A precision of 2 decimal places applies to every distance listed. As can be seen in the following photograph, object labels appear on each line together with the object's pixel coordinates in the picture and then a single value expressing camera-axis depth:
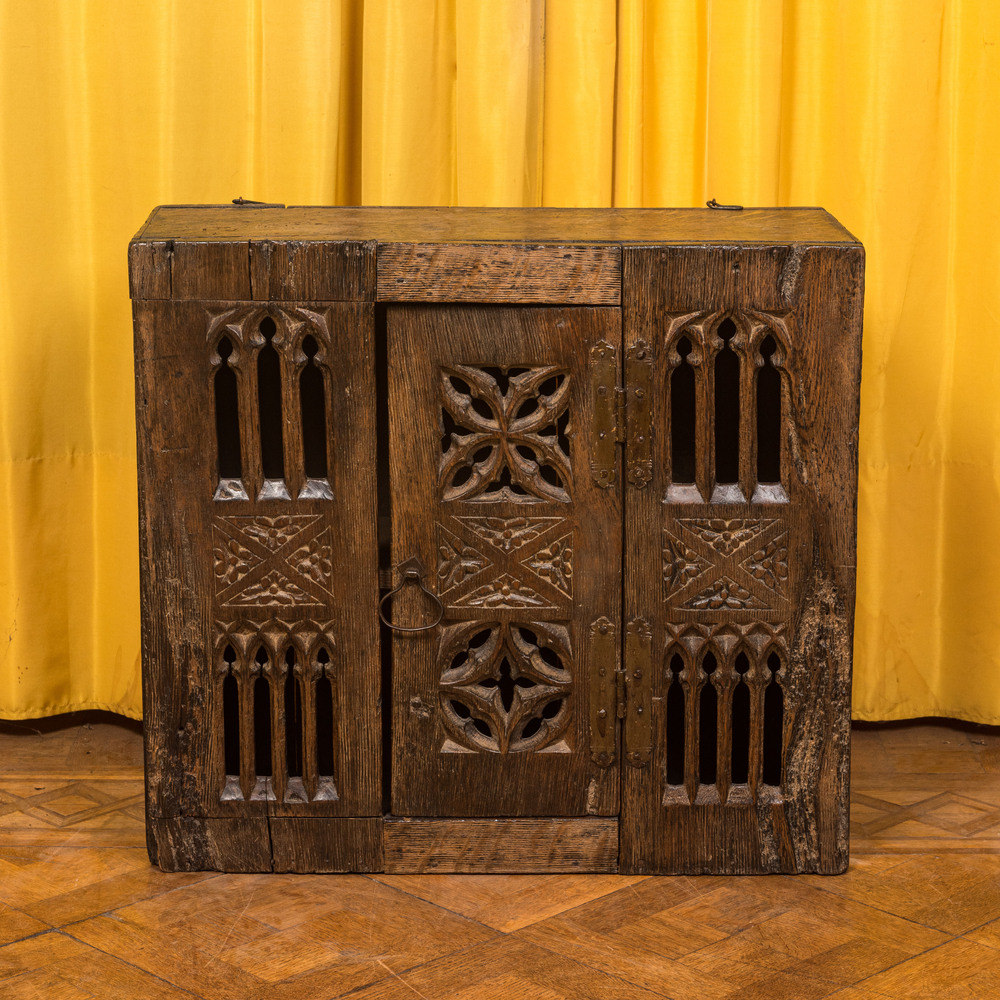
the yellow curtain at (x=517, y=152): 2.84
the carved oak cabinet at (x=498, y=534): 2.49
